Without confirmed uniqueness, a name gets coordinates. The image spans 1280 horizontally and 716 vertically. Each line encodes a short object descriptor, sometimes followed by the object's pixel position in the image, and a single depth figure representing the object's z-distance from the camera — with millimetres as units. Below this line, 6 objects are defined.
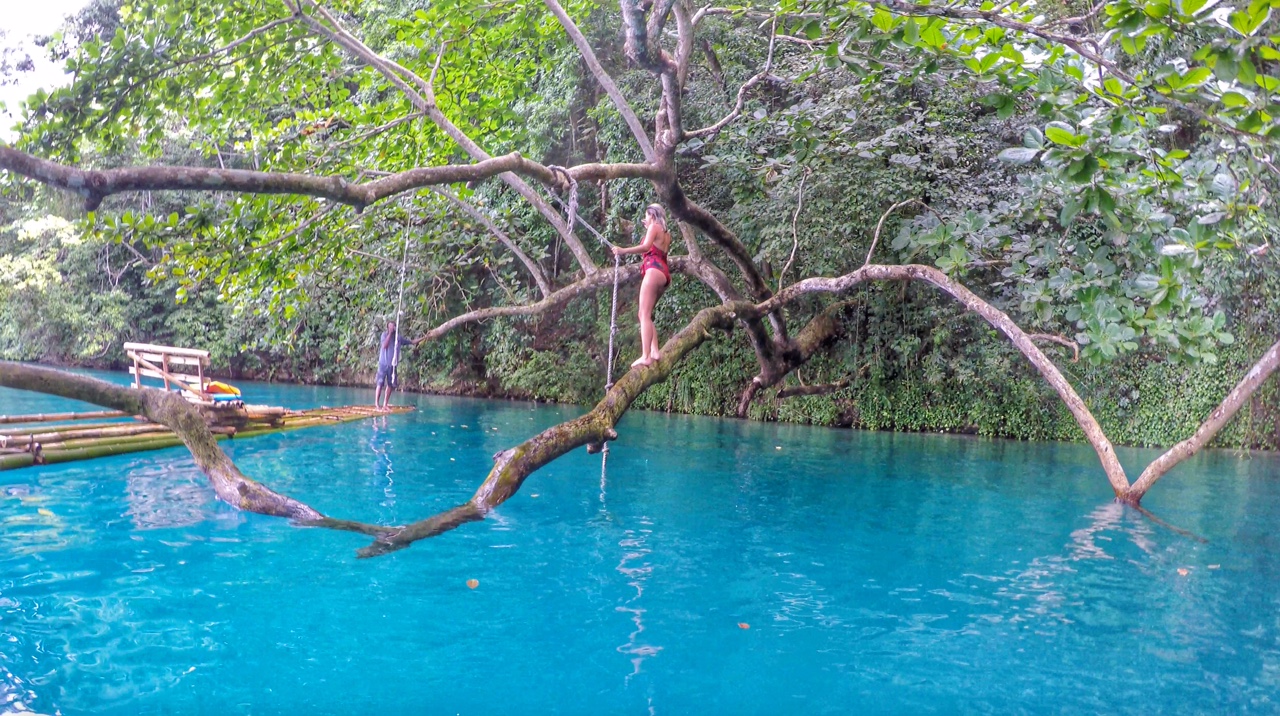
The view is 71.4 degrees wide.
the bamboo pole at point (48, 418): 10547
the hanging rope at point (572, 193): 6766
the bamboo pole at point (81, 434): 9302
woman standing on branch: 8250
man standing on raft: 15799
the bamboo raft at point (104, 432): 9242
